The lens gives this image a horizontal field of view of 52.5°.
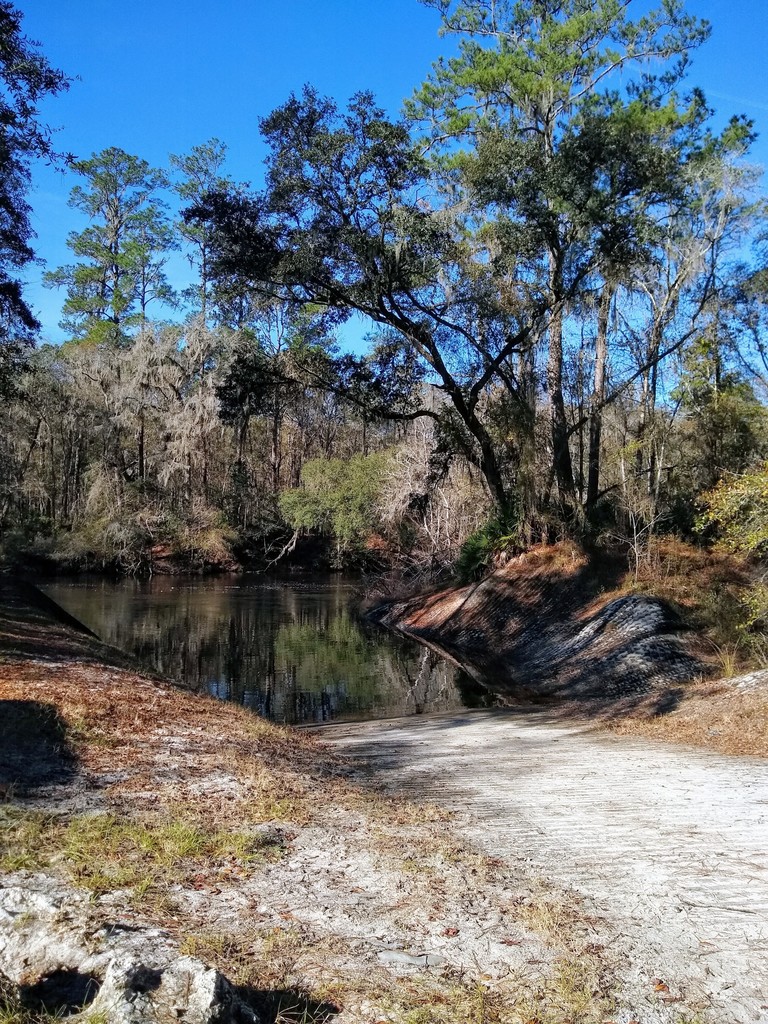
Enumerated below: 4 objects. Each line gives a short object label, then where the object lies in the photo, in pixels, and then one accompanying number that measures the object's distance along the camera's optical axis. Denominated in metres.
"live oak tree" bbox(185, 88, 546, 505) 18.02
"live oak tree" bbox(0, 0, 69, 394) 12.70
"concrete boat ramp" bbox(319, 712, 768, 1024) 3.94
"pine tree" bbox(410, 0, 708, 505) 18.55
